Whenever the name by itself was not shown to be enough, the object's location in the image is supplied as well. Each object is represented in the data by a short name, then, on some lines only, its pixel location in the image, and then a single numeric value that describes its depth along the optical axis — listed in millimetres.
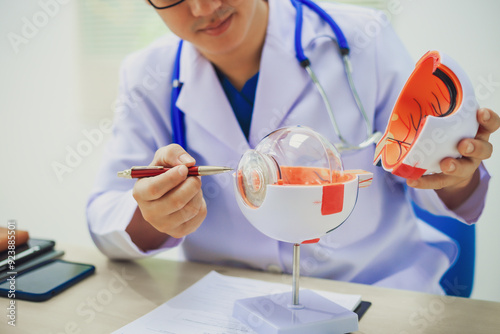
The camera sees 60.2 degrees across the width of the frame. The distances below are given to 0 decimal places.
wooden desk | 610
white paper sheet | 590
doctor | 871
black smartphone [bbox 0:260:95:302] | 709
